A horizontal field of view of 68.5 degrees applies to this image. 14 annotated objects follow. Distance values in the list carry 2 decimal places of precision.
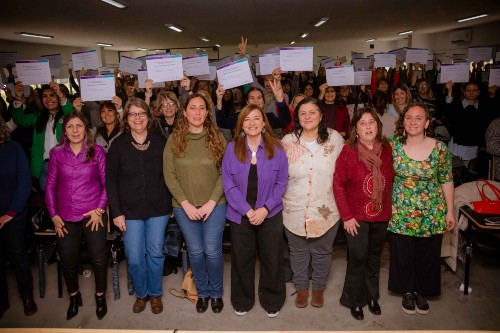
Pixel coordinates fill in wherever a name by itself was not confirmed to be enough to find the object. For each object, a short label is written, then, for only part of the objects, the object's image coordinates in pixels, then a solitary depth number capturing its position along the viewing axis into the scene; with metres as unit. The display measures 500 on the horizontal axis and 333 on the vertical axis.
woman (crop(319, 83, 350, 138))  4.55
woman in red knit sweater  2.71
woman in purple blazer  2.72
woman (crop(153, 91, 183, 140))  3.53
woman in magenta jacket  2.86
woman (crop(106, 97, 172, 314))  2.83
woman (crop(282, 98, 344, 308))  2.80
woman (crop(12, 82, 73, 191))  3.82
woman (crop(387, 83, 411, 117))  4.45
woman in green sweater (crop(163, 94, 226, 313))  2.80
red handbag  3.10
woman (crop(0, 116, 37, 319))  2.89
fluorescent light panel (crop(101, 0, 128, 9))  7.36
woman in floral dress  2.75
